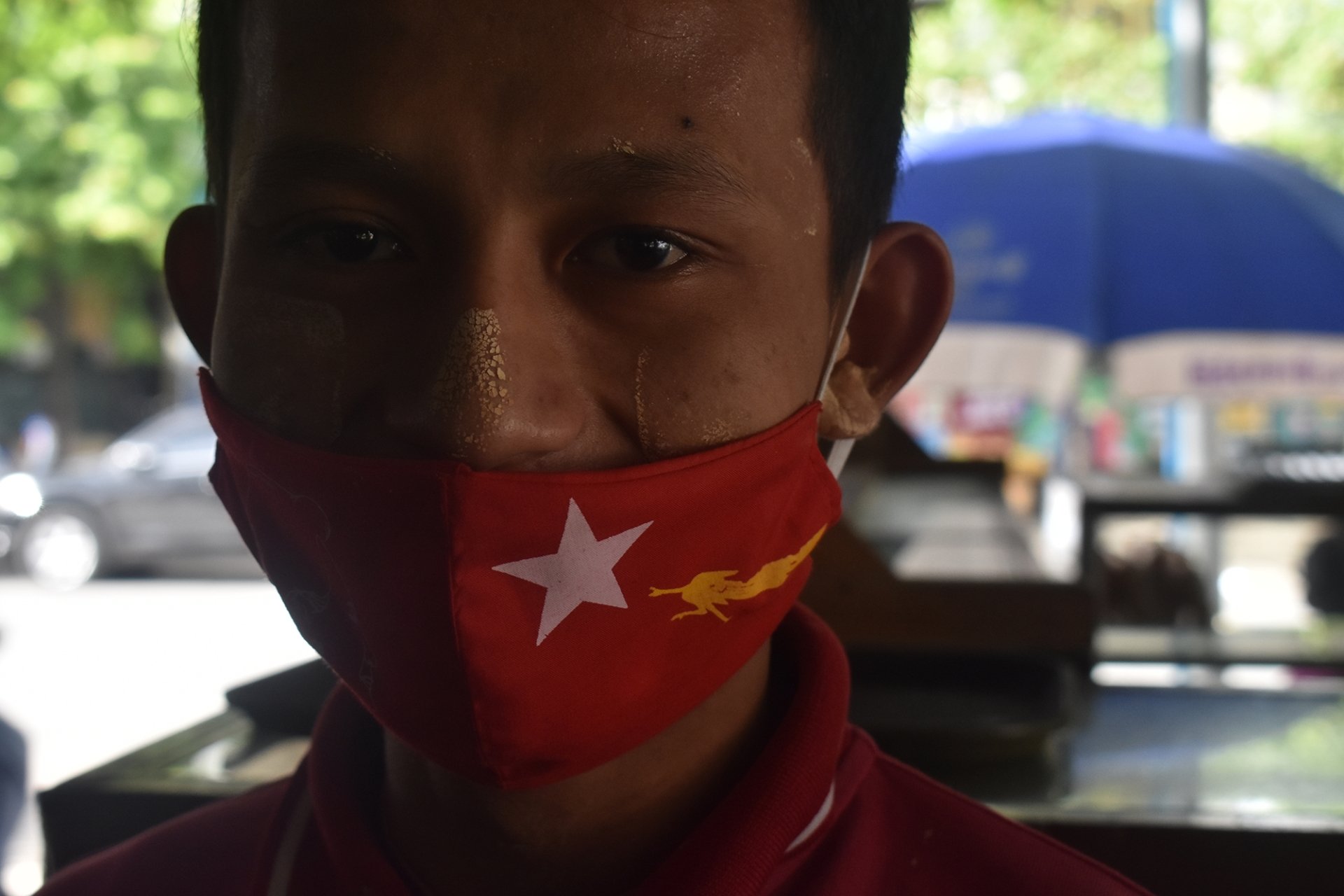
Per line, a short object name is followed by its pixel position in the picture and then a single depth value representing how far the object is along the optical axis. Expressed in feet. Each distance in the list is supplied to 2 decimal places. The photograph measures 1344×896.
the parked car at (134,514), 35.27
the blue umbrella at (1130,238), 13.00
